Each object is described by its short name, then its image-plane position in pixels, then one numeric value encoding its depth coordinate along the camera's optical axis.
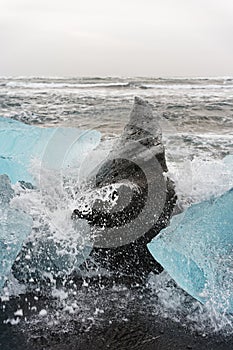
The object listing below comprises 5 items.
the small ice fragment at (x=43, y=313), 2.17
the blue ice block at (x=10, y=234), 2.29
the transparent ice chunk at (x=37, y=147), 3.28
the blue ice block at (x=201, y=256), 2.14
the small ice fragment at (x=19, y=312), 2.19
